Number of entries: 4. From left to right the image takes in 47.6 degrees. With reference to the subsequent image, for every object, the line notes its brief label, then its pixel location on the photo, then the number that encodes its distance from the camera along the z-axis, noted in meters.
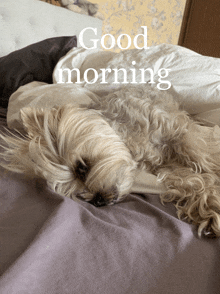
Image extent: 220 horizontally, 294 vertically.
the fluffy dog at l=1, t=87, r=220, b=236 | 0.32
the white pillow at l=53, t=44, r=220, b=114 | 0.45
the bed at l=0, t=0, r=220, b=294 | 0.19
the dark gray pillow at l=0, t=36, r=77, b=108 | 0.65
